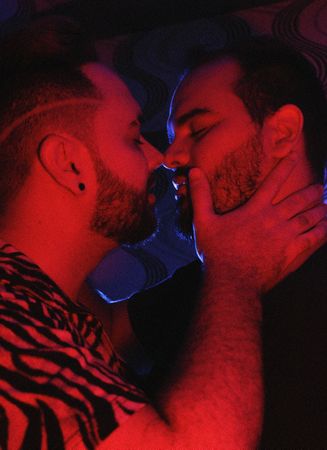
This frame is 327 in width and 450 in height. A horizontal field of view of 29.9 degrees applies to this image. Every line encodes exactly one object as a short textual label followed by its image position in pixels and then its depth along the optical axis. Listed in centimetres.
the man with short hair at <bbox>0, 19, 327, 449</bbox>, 41
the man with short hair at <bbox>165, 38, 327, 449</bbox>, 50
